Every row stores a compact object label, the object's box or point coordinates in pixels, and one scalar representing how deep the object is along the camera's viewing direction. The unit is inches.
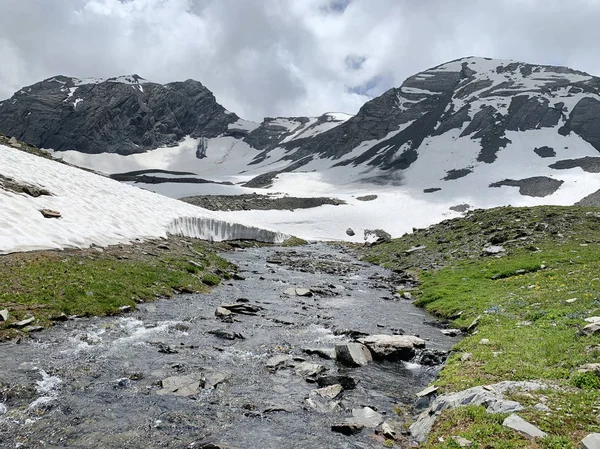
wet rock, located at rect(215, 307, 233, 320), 723.4
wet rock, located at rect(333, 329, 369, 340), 671.8
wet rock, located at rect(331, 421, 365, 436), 365.7
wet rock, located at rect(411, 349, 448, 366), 563.2
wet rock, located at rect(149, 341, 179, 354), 528.4
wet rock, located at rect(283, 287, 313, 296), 1004.6
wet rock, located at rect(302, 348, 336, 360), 558.3
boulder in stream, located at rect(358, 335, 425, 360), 578.2
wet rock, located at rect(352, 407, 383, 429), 382.3
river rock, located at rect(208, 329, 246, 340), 616.7
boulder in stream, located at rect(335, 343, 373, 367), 538.9
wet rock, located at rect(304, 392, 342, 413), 409.1
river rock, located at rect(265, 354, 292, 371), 512.0
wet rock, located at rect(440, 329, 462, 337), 707.4
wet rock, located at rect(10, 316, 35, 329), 520.4
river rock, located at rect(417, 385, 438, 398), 431.2
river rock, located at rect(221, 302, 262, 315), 774.5
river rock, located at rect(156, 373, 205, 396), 419.2
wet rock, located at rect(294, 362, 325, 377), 492.1
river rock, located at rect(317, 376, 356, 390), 467.1
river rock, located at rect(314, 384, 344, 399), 439.8
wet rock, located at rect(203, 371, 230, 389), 445.1
